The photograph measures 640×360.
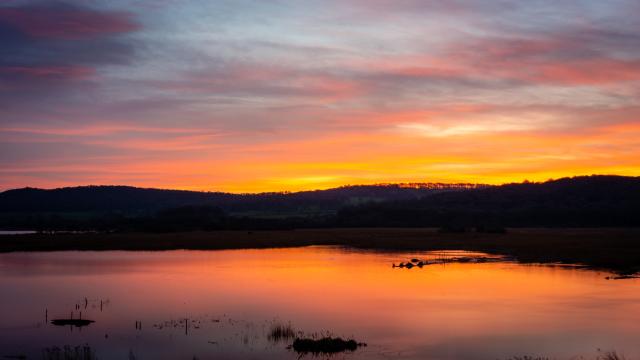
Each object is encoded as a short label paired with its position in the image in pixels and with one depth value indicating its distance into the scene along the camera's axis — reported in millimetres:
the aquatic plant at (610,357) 19228
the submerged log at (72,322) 26422
